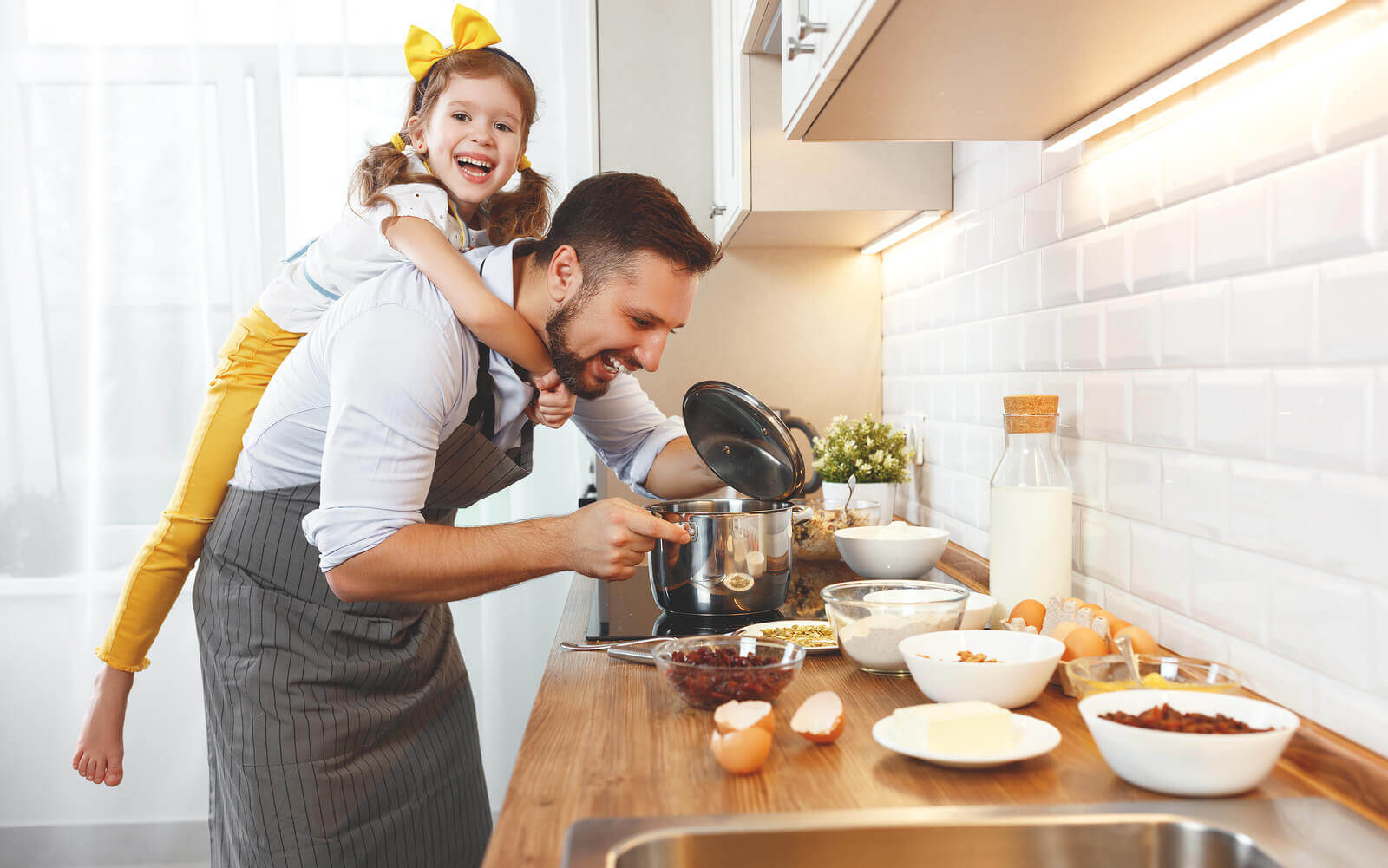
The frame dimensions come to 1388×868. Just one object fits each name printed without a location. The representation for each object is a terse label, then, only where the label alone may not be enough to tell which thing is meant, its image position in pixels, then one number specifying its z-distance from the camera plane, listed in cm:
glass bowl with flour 108
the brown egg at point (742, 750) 81
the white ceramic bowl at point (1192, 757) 73
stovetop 135
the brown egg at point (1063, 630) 105
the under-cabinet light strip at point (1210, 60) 81
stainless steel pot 133
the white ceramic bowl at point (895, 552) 153
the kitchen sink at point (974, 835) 71
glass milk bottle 124
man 121
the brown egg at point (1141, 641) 99
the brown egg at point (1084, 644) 101
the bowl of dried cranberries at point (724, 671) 97
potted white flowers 205
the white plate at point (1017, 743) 81
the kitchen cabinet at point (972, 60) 84
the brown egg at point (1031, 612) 115
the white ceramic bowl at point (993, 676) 93
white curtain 258
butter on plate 82
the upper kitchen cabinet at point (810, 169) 183
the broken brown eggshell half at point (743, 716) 83
